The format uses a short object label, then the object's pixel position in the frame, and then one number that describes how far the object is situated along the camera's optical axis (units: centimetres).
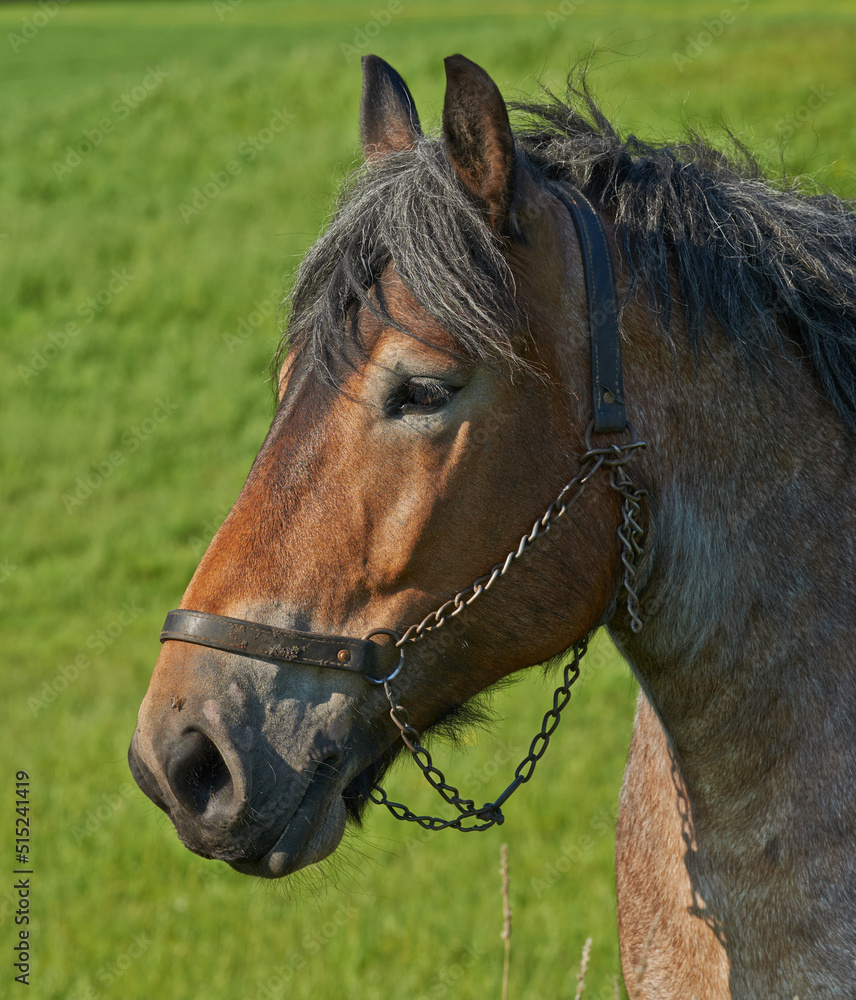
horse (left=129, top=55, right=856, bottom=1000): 429
